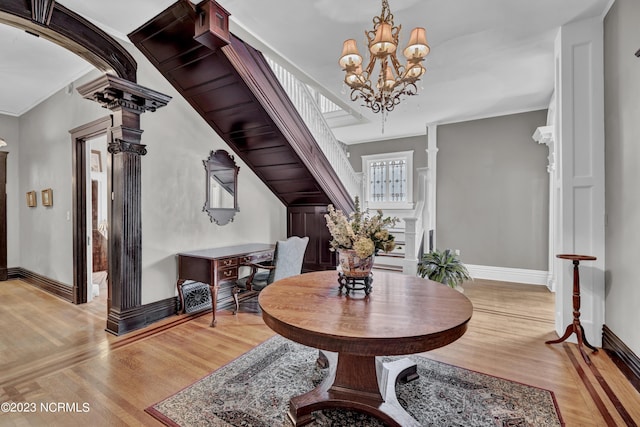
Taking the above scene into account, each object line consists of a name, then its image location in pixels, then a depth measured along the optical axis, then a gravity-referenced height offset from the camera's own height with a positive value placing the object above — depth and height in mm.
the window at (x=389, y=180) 6883 +698
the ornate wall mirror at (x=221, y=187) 3881 +313
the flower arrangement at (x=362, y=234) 1873 -150
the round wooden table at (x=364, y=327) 1323 -534
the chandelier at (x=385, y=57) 2315 +1206
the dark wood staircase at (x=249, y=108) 2811 +1193
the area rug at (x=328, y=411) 1751 -1199
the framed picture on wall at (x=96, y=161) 5531 +916
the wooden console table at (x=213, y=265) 3211 -591
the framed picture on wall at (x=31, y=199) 4766 +199
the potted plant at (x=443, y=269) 4191 -830
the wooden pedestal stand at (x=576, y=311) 2615 -888
